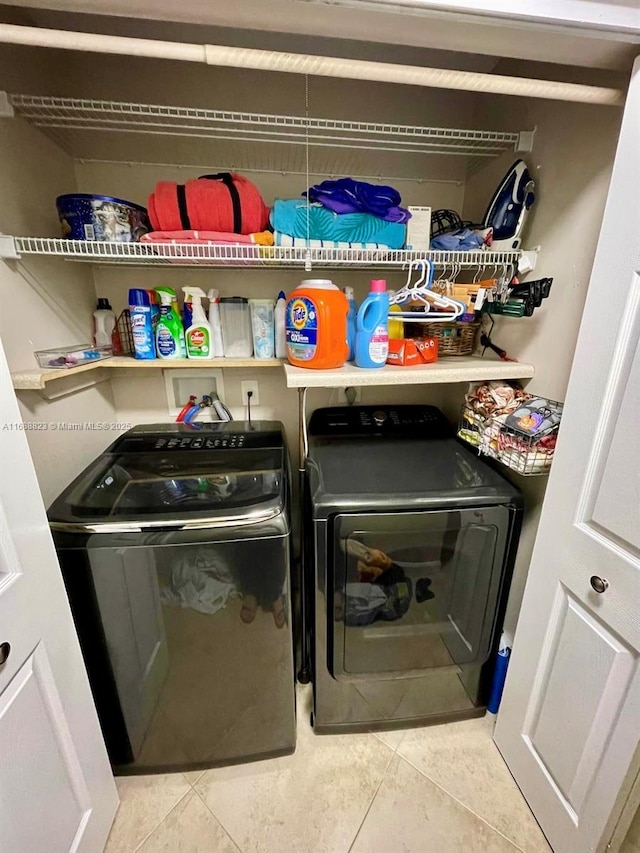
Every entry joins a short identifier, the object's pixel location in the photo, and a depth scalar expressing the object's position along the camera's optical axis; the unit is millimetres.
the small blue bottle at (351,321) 1273
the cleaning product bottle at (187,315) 1434
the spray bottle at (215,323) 1431
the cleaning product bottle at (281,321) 1419
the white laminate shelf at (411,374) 1099
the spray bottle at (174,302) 1397
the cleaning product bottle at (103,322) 1461
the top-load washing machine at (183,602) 1016
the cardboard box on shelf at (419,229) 1217
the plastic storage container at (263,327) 1430
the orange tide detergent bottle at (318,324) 1118
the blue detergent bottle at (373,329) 1126
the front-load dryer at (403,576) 1146
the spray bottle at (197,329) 1411
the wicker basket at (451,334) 1380
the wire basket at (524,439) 1072
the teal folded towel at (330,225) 1153
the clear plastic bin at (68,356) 1160
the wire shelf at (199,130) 1008
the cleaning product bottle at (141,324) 1325
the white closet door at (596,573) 803
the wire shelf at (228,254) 1064
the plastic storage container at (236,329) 1487
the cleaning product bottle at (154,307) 1399
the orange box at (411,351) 1241
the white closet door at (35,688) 731
